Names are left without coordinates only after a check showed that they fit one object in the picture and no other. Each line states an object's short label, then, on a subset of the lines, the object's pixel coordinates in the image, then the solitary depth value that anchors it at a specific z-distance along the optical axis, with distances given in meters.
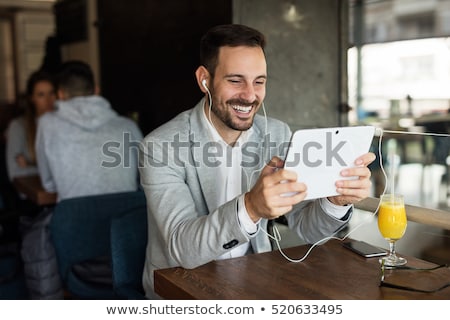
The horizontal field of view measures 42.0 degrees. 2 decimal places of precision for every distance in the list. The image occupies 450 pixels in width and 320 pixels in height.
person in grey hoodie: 2.53
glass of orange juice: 1.35
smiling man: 1.33
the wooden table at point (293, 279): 1.19
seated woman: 3.17
